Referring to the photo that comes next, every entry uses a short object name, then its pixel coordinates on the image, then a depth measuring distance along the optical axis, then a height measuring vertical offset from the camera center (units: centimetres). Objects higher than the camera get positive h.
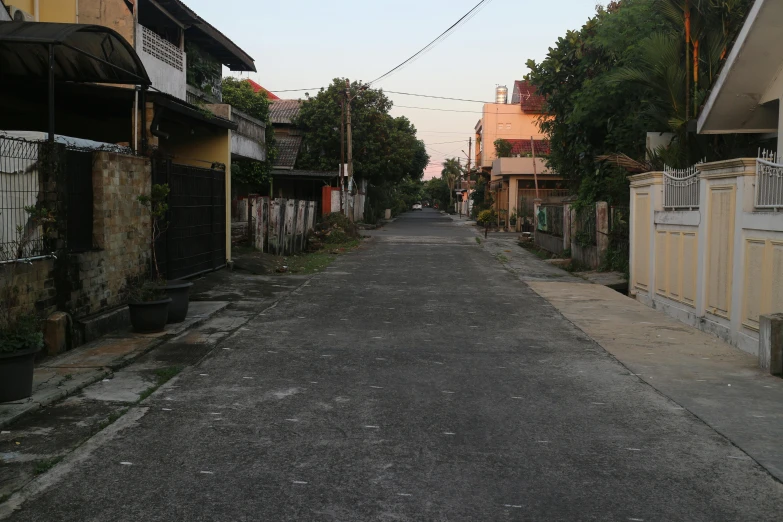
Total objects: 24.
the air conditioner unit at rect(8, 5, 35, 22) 1298 +373
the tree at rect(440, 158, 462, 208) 11131 +874
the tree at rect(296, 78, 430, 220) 4409 +565
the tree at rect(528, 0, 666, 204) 1858 +357
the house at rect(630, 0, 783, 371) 860 +11
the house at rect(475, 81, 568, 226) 4300 +498
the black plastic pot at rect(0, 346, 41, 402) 607 -128
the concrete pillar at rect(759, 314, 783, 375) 755 -117
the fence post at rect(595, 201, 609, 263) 1838 -1
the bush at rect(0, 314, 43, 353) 616 -99
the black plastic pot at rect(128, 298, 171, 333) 938 -117
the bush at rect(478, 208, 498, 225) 3823 +57
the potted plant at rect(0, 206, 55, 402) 611 -94
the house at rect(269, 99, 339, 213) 4166 +293
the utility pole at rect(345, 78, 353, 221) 3644 +382
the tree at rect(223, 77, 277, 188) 3269 +519
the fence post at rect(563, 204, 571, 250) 2261 +3
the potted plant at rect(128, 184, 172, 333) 939 -104
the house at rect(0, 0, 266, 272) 1323 +216
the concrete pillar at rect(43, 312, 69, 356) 816 -124
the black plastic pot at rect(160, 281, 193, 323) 1004 -104
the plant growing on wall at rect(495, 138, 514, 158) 5516 +593
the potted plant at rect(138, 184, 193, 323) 1005 -85
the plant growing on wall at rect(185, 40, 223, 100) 2573 +560
